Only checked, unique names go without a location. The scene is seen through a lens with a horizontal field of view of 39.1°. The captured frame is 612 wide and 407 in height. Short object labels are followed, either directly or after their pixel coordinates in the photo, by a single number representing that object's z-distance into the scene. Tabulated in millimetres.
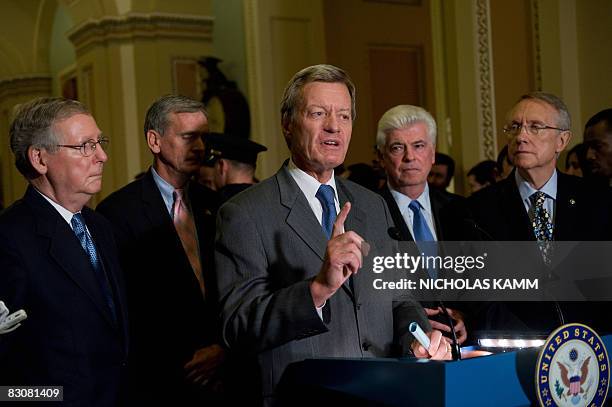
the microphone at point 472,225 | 2320
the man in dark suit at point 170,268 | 2812
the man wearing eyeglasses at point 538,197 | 2752
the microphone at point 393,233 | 2133
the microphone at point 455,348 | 1815
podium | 1575
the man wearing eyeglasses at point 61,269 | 2119
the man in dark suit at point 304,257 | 1936
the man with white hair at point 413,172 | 3207
